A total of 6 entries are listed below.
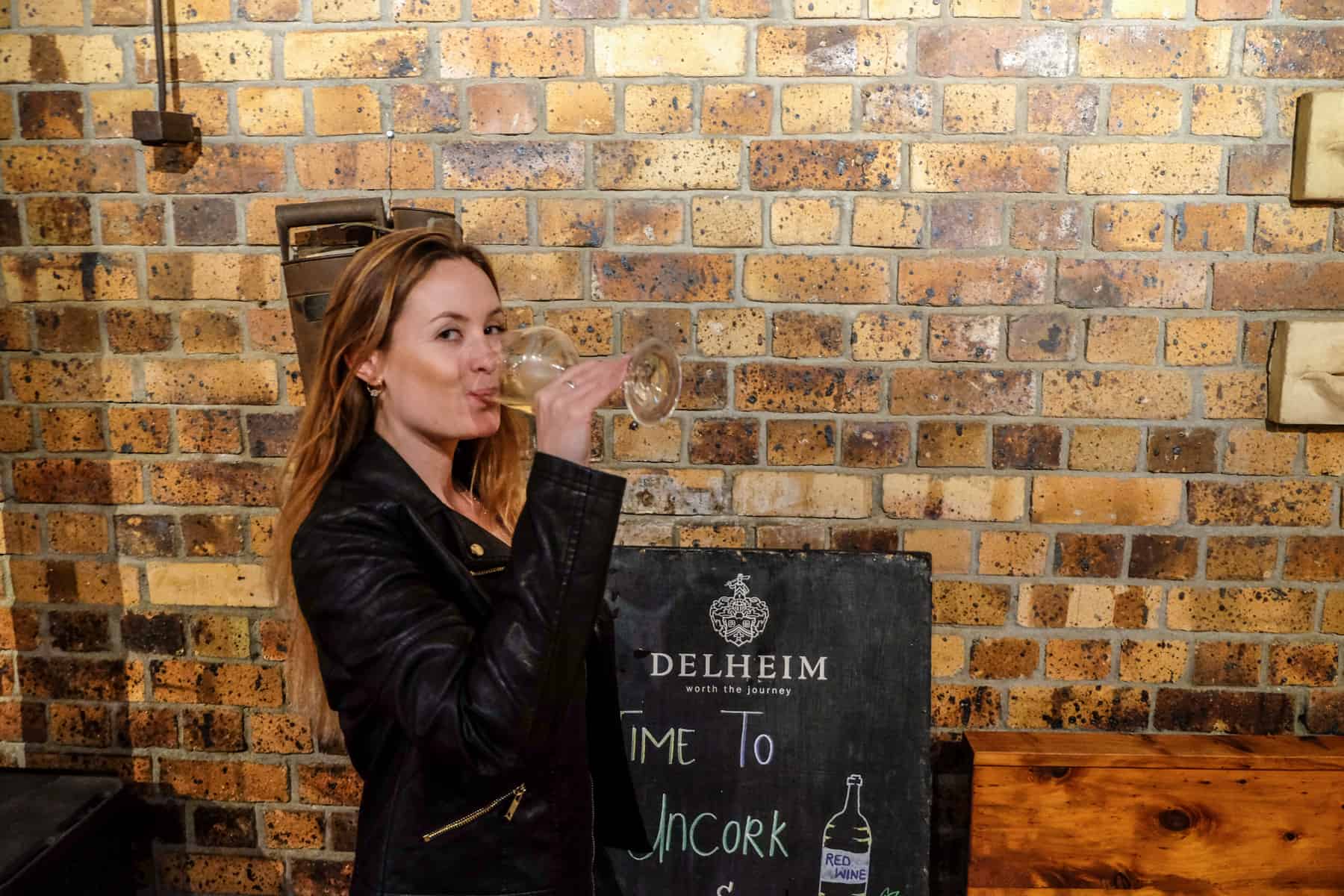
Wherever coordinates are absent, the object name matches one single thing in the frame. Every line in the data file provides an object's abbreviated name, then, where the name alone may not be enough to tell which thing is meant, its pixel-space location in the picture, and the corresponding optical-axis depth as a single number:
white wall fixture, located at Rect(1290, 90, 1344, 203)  1.46
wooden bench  1.52
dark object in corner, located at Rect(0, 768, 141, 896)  1.39
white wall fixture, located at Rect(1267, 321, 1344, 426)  1.51
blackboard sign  1.49
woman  0.85
